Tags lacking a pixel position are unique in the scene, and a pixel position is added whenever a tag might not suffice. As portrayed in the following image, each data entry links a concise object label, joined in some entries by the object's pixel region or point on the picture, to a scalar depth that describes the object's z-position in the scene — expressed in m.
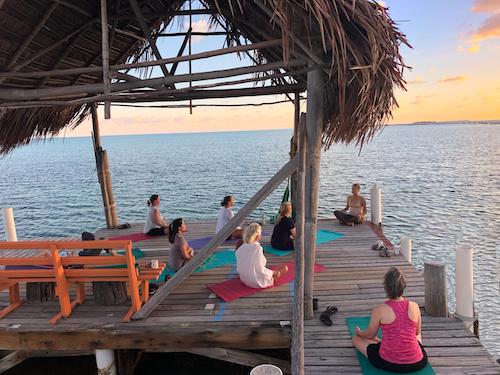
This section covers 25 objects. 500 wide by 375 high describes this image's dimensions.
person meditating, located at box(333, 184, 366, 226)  9.23
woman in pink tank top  3.51
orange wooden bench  4.75
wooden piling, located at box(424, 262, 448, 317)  4.68
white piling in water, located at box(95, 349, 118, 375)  4.96
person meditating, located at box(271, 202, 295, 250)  7.42
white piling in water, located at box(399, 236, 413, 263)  7.11
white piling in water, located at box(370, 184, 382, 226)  9.21
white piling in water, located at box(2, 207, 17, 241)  8.72
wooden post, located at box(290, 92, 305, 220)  8.03
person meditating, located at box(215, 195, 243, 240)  7.76
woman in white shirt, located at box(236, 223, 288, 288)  5.45
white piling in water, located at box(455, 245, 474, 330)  4.76
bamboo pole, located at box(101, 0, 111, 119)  4.57
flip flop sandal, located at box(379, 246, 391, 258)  6.96
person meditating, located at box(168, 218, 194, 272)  6.11
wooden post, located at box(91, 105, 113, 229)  9.30
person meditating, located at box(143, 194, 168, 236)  8.72
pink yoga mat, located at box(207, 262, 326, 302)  5.43
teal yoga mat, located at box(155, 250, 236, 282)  6.38
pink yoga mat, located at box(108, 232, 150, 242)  8.63
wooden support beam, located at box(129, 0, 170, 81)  5.37
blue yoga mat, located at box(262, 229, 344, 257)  7.39
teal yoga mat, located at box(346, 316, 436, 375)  3.69
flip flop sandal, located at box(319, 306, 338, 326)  4.71
